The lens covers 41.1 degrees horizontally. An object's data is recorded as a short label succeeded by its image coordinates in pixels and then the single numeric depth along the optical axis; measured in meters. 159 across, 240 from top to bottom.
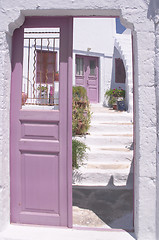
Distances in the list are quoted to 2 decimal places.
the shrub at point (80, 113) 5.71
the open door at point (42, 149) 2.72
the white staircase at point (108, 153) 4.40
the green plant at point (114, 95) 9.06
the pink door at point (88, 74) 9.94
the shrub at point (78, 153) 4.67
